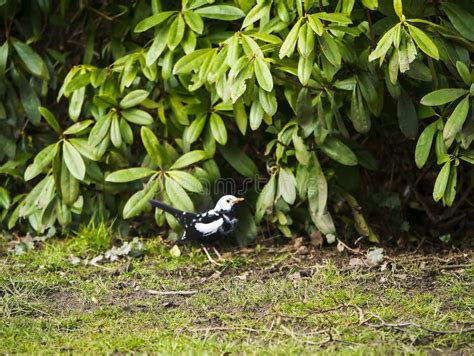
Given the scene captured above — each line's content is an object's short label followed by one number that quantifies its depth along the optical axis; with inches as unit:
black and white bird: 459.5
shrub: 409.7
